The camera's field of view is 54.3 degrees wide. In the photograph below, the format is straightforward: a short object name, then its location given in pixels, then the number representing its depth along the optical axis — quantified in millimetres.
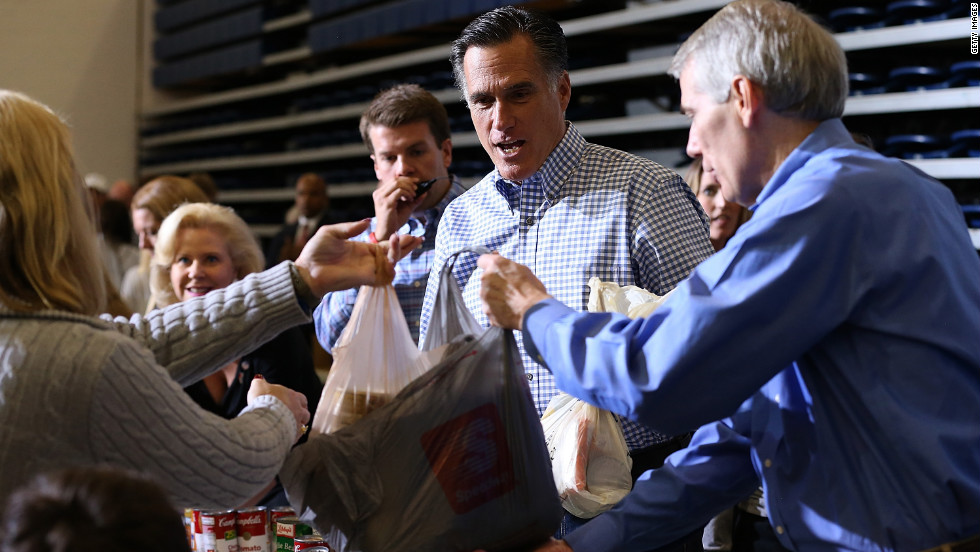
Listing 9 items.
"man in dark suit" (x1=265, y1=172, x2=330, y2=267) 7770
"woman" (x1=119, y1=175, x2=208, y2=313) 4355
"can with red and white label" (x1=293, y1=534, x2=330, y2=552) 1949
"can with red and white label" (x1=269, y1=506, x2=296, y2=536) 2107
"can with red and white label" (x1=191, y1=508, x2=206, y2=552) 2074
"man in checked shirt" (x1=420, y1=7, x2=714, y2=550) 2193
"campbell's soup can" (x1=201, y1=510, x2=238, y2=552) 2041
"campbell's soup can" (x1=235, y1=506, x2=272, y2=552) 2047
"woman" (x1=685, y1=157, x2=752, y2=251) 3797
